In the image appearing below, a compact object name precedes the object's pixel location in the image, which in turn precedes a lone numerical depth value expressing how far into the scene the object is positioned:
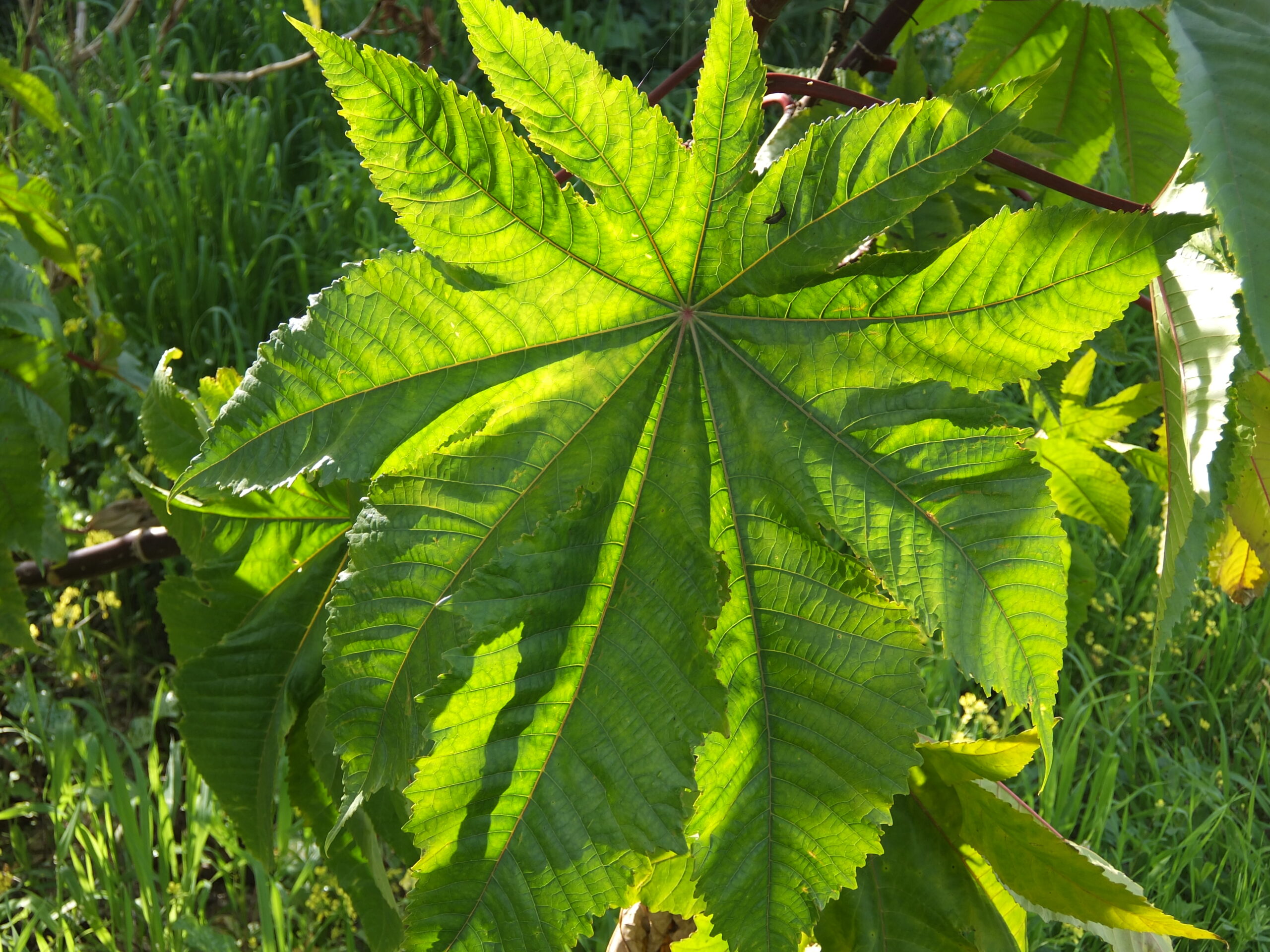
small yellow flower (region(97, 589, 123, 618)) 2.19
